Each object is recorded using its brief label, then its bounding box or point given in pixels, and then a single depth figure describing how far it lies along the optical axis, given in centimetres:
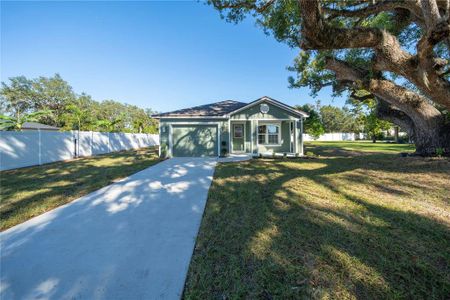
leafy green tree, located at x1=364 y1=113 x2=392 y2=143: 2822
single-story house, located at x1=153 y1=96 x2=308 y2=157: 1403
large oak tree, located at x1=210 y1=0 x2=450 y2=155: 475
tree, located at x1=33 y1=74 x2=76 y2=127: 3482
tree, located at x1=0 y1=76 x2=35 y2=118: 3269
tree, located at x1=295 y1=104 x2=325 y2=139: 1990
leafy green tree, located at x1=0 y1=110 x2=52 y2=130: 1313
